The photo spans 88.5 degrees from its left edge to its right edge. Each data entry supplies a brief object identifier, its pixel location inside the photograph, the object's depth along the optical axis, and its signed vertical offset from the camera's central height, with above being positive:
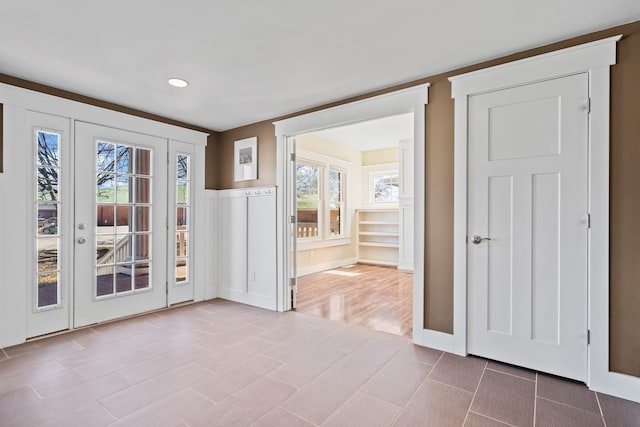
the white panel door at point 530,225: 2.24 -0.09
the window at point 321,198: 6.15 +0.30
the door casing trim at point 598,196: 2.11 +0.12
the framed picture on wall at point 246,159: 4.21 +0.70
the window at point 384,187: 7.28 +0.60
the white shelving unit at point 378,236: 7.11 -0.52
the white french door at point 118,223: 3.30 -0.12
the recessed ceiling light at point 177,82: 2.88 +1.17
